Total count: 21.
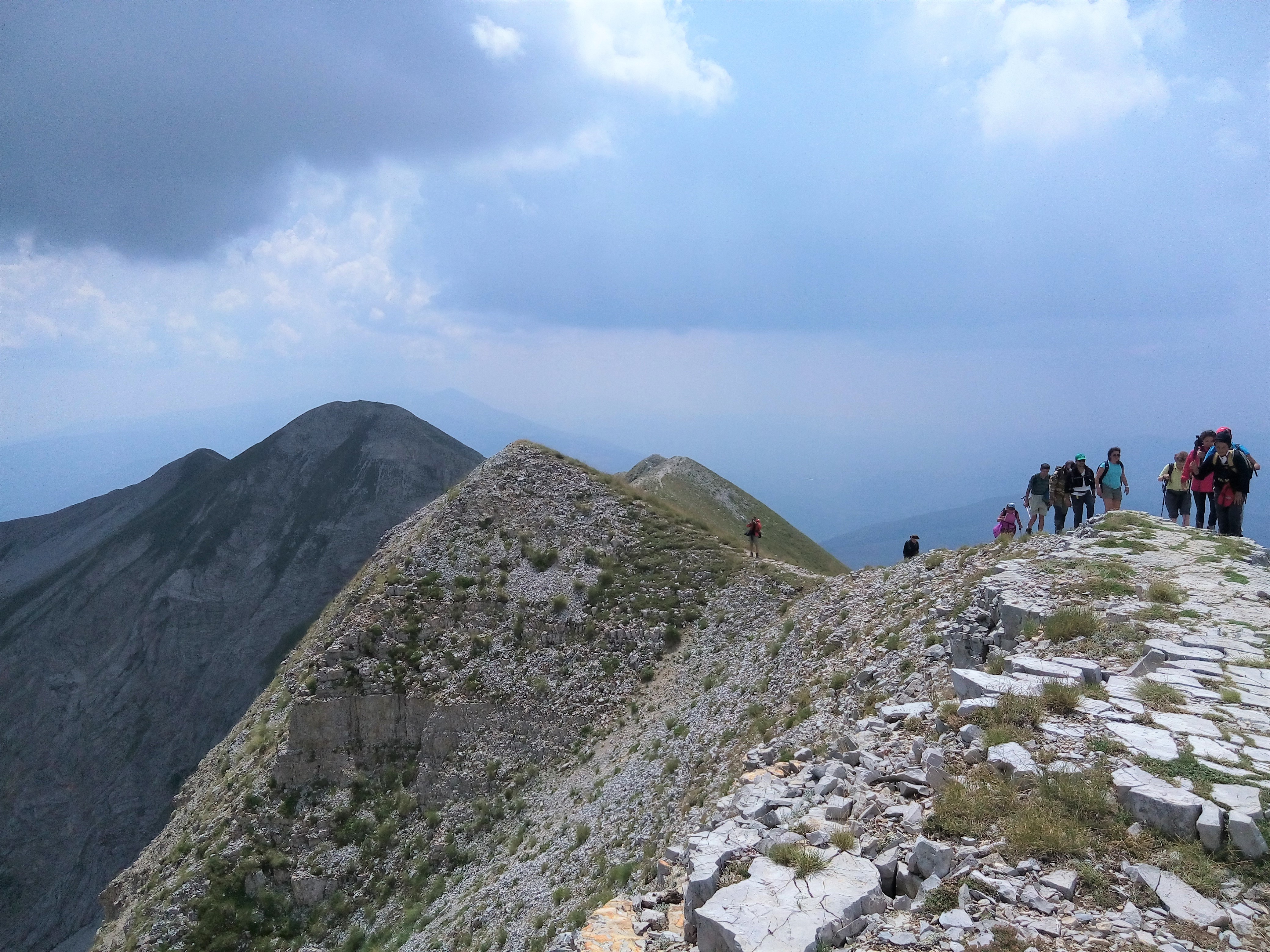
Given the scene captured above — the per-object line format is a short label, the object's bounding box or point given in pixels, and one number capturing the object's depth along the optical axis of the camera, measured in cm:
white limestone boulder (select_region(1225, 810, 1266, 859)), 709
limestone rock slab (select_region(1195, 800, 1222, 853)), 723
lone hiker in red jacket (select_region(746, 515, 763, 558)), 3359
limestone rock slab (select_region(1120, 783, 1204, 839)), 748
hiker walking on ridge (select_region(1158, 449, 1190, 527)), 2092
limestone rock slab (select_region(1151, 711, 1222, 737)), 920
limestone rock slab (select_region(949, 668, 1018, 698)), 1092
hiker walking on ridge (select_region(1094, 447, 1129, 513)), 2198
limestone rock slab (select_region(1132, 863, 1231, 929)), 654
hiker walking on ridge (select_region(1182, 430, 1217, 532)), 1922
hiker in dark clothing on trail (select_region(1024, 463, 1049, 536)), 2433
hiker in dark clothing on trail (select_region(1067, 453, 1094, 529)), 2286
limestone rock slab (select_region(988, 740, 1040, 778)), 869
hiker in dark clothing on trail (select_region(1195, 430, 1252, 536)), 1808
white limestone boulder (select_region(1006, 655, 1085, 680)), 1117
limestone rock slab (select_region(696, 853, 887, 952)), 708
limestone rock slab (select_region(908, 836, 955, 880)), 752
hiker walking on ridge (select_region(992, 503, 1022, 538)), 2438
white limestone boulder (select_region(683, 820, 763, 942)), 830
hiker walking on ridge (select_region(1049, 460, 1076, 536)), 2350
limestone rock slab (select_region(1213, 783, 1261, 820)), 747
